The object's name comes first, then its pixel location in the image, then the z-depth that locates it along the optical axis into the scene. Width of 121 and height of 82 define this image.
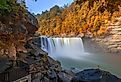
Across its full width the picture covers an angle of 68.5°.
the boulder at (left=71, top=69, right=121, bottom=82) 3.03
